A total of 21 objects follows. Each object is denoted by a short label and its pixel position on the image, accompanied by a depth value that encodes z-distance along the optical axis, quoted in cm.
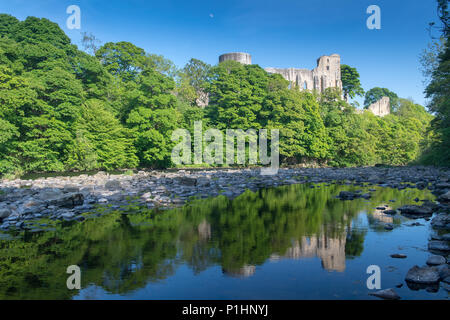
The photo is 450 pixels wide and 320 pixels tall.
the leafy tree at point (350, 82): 8106
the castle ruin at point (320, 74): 7312
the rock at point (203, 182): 1617
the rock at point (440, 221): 717
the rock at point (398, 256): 537
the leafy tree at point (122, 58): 4394
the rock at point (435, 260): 481
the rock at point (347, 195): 1218
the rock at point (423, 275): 416
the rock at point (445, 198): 991
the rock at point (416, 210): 868
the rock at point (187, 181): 1606
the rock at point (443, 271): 428
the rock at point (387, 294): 382
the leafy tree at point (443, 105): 1950
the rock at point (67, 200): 995
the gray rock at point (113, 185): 1488
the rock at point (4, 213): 832
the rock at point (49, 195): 1051
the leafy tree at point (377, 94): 10025
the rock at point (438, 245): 555
